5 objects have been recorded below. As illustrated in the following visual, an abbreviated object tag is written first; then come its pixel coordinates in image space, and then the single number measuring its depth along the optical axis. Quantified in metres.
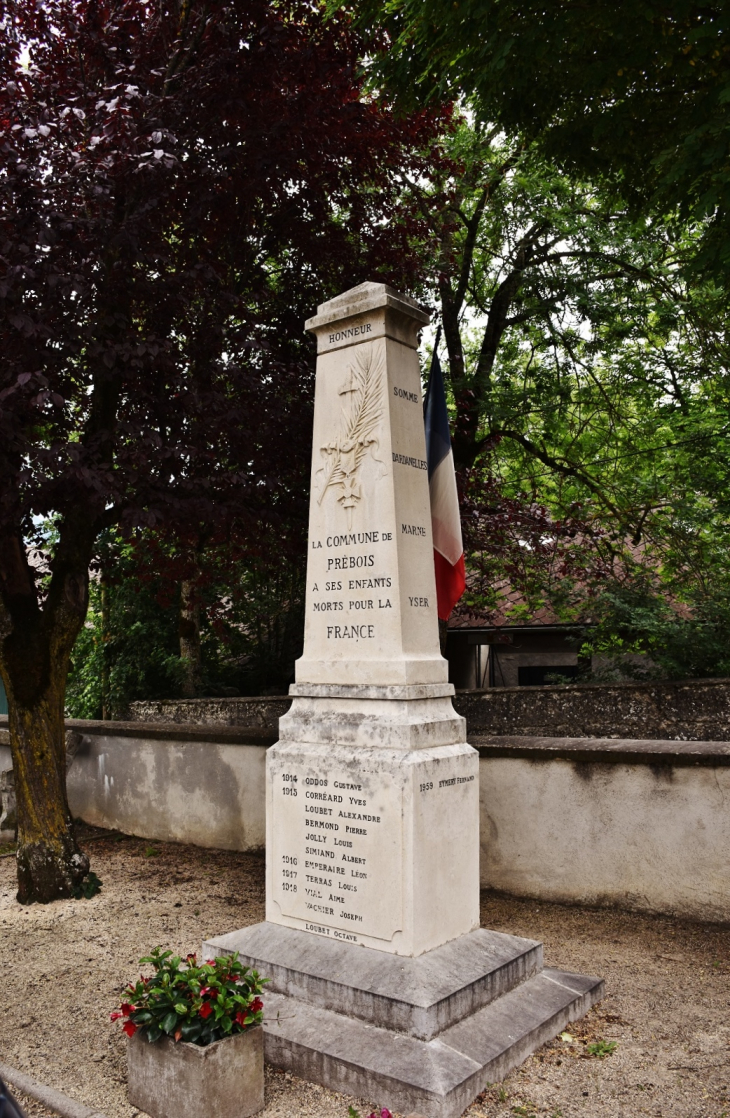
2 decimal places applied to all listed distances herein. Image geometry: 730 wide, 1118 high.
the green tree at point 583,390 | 9.84
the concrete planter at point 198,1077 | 3.48
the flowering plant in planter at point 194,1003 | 3.53
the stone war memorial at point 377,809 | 4.04
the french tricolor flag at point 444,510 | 5.35
